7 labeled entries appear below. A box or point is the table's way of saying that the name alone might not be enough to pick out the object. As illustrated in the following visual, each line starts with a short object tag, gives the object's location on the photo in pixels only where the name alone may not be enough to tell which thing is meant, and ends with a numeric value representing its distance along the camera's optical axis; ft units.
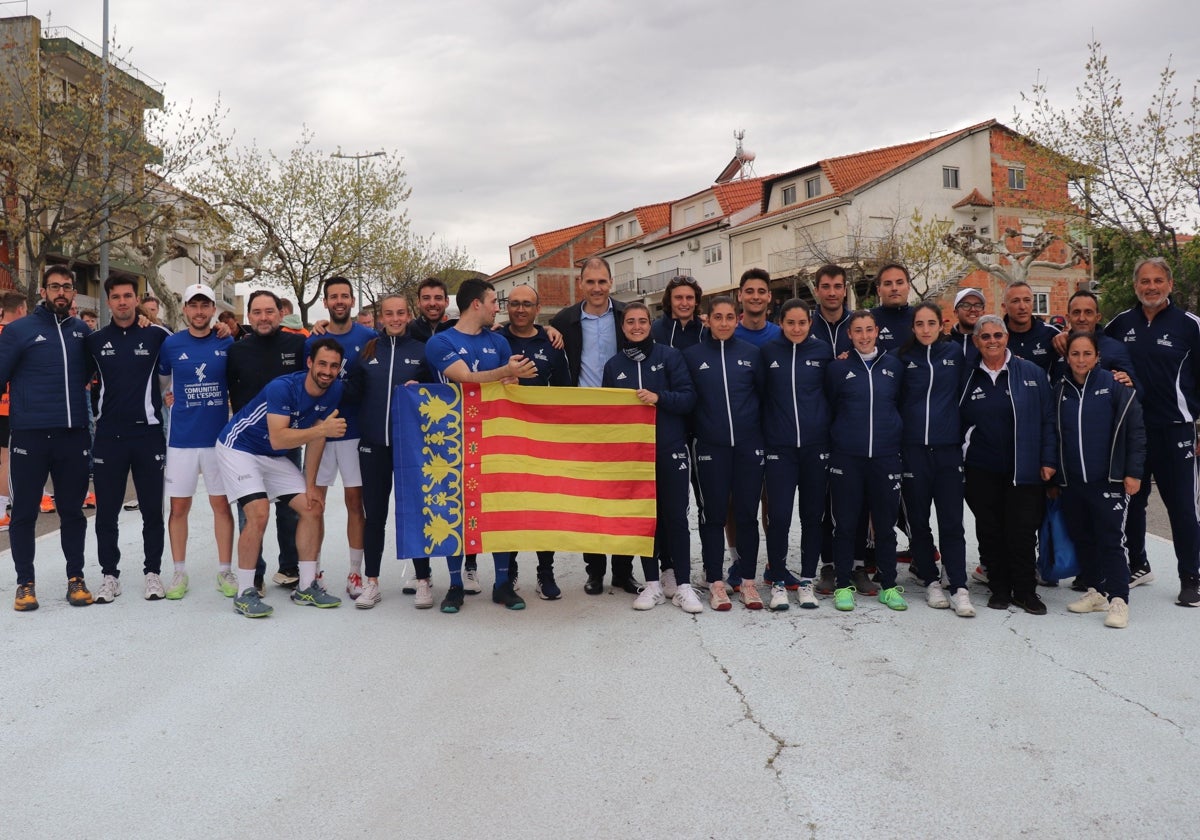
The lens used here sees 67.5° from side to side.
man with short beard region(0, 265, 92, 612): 19.81
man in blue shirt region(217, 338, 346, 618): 19.07
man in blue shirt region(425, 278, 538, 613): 19.24
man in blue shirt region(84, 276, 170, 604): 20.49
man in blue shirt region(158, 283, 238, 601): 20.58
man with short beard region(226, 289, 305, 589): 20.99
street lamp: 91.50
